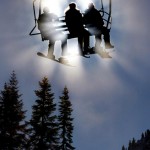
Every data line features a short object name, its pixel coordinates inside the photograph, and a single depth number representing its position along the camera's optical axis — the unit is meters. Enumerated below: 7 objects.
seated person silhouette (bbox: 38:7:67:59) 17.77
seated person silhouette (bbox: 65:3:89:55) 17.14
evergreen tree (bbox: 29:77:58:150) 42.44
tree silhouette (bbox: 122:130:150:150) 144.06
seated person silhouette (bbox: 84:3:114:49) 16.88
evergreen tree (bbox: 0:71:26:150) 39.62
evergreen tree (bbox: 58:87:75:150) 49.56
